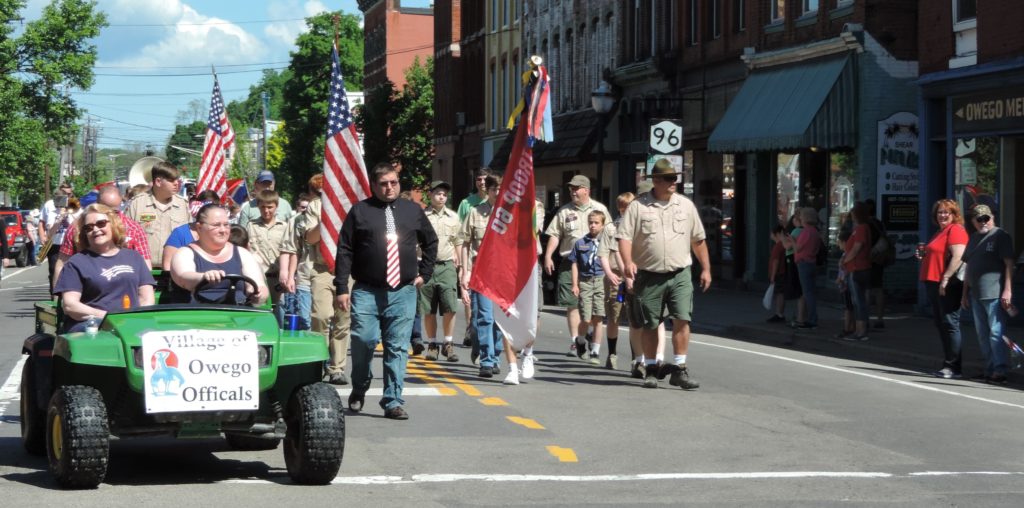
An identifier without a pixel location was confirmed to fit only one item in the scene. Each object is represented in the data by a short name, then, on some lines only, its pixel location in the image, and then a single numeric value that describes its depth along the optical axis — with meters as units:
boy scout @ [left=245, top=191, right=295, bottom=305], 14.48
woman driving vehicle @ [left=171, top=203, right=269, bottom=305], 9.51
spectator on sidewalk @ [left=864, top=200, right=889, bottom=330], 21.19
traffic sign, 27.00
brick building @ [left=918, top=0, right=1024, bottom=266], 21.88
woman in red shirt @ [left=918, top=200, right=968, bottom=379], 15.77
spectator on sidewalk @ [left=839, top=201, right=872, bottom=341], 19.39
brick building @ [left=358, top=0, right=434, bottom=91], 85.19
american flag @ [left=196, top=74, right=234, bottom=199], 23.77
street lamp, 29.72
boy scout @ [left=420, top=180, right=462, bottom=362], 16.20
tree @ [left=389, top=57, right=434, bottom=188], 67.31
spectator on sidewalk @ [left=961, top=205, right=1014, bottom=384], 15.26
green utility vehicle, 8.07
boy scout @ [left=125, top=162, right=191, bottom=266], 14.23
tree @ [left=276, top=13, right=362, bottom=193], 88.69
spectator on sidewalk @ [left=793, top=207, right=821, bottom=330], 21.09
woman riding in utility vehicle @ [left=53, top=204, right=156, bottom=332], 9.34
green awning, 26.67
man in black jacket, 11.30
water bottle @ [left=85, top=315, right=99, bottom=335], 8.37
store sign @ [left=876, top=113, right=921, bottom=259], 26.39
